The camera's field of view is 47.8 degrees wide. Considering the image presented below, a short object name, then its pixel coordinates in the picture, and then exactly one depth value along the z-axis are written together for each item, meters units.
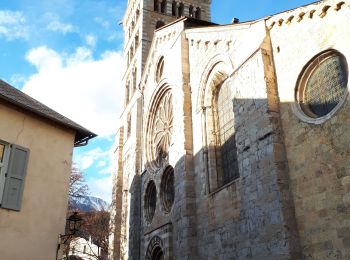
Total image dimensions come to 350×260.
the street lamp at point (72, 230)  9.59
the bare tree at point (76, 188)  23.84
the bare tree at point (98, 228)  26.25
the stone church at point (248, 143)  8.57
